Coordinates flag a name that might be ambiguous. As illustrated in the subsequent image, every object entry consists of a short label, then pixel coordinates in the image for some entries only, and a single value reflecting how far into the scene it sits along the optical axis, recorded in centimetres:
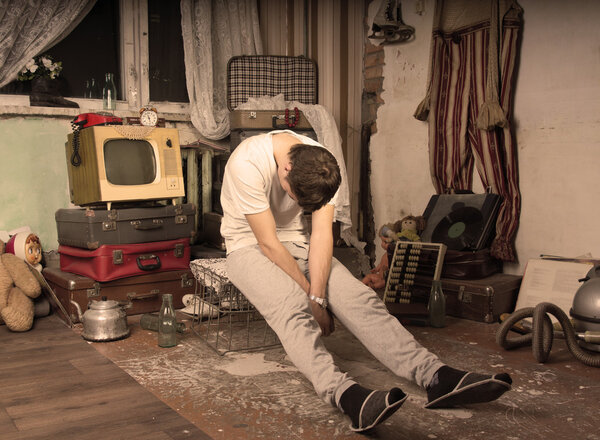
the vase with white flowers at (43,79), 371
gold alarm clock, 345
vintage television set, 317
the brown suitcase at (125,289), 312
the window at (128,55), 398
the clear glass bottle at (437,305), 303
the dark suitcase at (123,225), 315
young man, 183
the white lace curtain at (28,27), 357
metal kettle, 278
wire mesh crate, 265
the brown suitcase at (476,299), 313
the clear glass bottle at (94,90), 404
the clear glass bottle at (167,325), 270
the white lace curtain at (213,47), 414
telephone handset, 327
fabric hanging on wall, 344
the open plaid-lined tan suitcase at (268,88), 388
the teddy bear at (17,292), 298
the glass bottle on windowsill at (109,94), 397
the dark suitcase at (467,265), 331
